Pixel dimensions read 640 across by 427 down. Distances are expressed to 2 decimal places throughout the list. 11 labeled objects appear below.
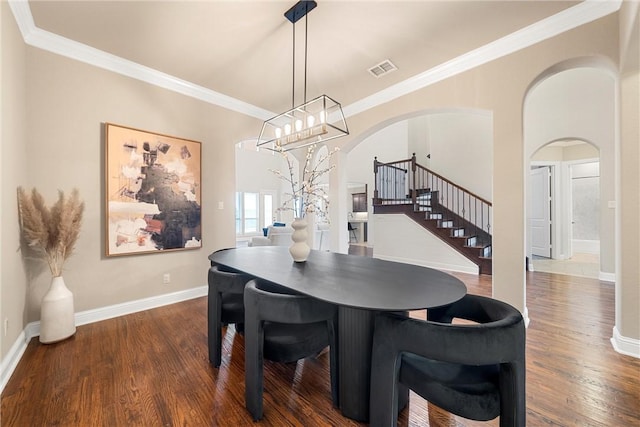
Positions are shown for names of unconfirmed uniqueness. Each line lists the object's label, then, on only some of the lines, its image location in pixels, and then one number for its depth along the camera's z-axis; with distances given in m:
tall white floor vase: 2.37
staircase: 5.41
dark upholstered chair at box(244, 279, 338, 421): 1.43
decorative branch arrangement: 2.20
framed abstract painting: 2.97
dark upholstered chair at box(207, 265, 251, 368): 1.92
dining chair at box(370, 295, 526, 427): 1.06
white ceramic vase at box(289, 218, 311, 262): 2.16
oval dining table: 1.27
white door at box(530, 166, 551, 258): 6.47
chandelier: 2.24
